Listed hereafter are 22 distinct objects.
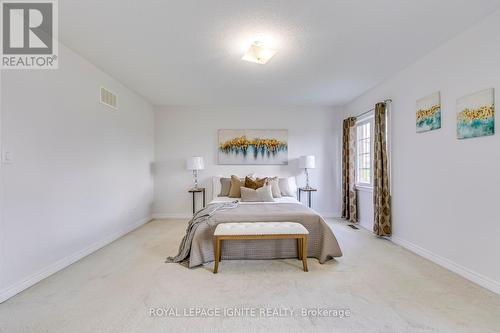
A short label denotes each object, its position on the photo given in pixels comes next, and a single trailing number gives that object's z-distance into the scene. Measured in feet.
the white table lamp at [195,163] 16.02
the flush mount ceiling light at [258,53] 8.57
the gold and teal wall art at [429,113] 9.14
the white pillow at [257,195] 13.11
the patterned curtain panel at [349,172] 15.47
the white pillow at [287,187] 15.16
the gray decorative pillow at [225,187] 15.30
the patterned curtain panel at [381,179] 11.96
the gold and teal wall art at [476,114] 7.16
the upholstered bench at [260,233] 8.42
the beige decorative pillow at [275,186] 14.56
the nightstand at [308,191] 16.09
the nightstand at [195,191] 15.97
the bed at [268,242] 9.29
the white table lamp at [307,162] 16.14
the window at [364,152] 14.63
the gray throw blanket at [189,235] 9.36
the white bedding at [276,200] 13.15
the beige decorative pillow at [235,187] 14.59
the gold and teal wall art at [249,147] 17.31
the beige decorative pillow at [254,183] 14.35
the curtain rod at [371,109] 12.06
